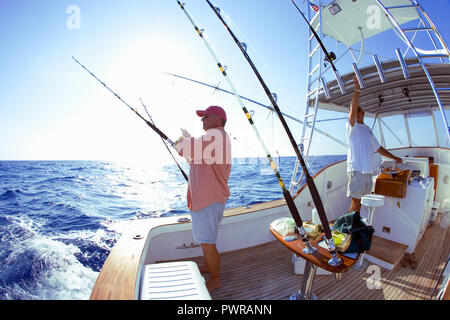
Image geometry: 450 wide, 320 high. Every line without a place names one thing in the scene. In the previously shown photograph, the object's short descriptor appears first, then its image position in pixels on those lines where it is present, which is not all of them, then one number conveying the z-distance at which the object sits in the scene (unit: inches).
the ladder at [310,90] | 102.0
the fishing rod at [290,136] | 42.9
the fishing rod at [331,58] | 78.3
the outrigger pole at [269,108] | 114.7
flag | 108.7
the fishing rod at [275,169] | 45.6
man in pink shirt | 55.8
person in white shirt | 82.6
